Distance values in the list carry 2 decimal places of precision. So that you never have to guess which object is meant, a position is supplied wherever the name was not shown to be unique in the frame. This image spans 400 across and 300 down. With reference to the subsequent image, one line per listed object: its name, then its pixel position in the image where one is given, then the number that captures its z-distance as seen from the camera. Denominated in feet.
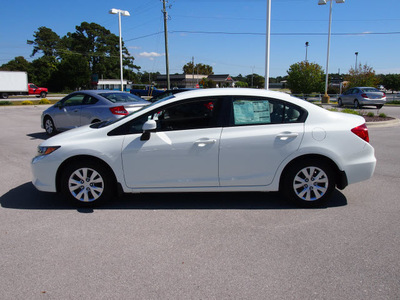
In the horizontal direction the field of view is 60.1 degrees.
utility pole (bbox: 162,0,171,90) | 99.36
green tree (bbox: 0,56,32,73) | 242.41
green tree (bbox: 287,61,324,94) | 129.18
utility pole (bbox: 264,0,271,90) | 47.63
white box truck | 145.38
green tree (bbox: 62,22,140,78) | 271.30
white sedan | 15.15
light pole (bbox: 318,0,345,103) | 74.43
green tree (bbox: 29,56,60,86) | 227.40
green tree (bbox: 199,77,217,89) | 286.72
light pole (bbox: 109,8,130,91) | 86.99
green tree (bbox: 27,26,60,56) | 276.41
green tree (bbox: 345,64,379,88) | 108.68
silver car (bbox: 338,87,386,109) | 74.90
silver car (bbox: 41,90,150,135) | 32.50
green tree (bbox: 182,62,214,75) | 384.47
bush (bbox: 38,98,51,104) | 102.12
